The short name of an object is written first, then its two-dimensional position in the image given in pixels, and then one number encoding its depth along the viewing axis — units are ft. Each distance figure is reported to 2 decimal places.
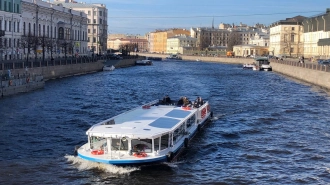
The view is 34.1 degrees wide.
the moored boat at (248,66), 281.84
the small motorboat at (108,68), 249.59
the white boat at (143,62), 339.12
